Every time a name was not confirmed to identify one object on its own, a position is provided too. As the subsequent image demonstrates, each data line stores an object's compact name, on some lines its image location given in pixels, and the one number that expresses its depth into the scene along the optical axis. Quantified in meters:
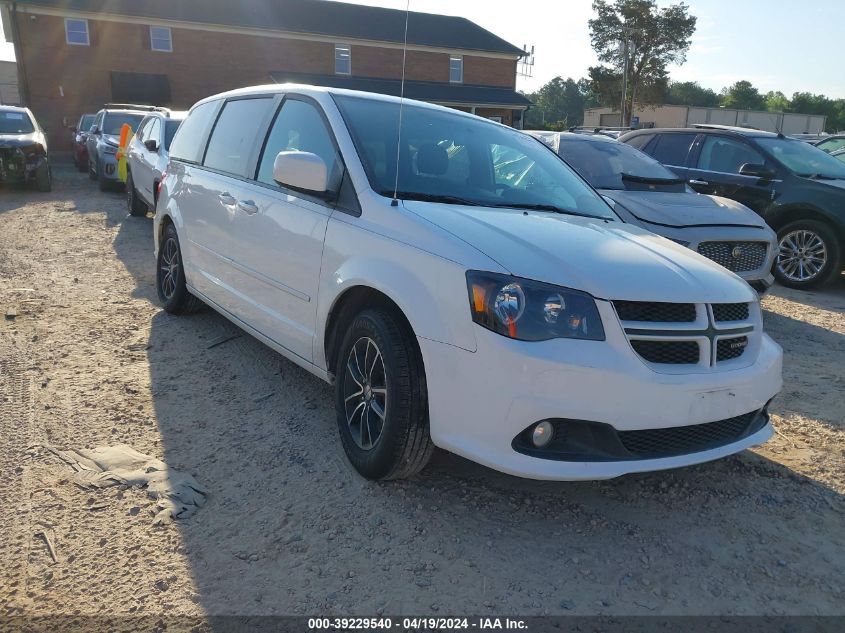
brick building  30.08
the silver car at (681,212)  5.89
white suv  9.06
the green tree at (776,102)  102.14
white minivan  2.52
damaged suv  13.20
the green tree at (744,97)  102.20
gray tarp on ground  2.85
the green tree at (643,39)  49.66
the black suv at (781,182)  7.59
